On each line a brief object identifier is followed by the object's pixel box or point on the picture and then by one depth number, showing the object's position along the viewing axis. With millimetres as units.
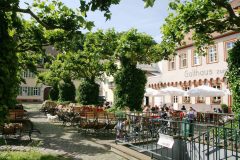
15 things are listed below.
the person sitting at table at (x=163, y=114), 11369
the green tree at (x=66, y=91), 22194
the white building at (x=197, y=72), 18049
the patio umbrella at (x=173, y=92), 16147
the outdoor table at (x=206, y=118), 10263
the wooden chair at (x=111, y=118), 10465
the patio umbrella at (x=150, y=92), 17611
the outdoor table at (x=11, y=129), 7597
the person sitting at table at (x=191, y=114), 10768
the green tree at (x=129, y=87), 10675
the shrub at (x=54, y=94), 29352
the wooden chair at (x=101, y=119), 9590
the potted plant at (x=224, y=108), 16792
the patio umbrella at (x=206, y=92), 14010
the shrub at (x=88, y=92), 17813
